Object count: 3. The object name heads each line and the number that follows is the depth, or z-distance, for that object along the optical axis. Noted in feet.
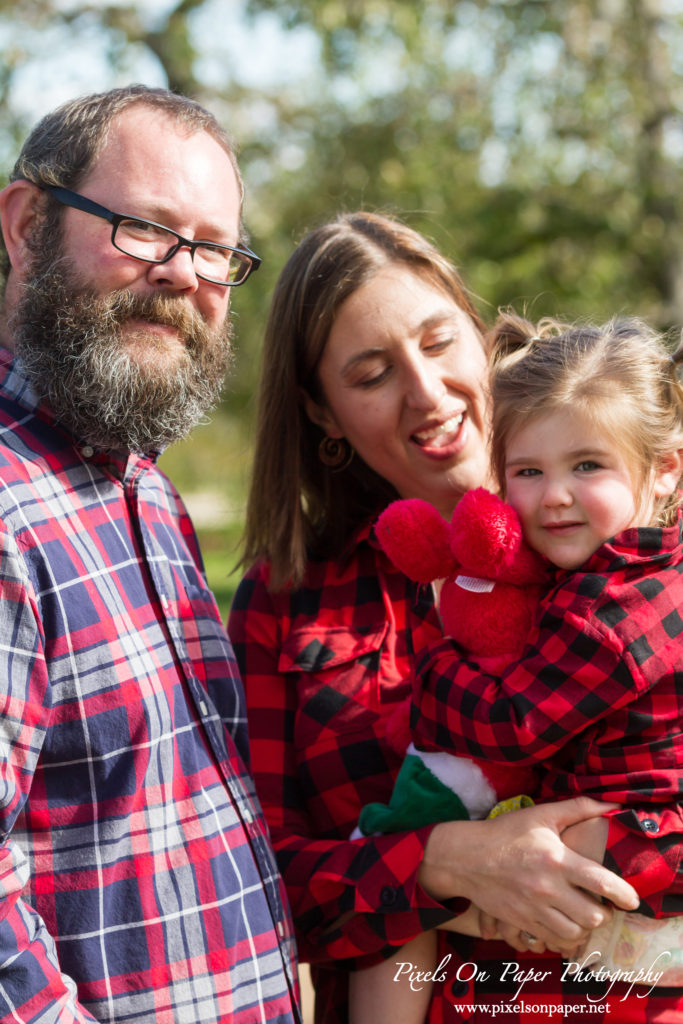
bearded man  4.58
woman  4.96
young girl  4.77
